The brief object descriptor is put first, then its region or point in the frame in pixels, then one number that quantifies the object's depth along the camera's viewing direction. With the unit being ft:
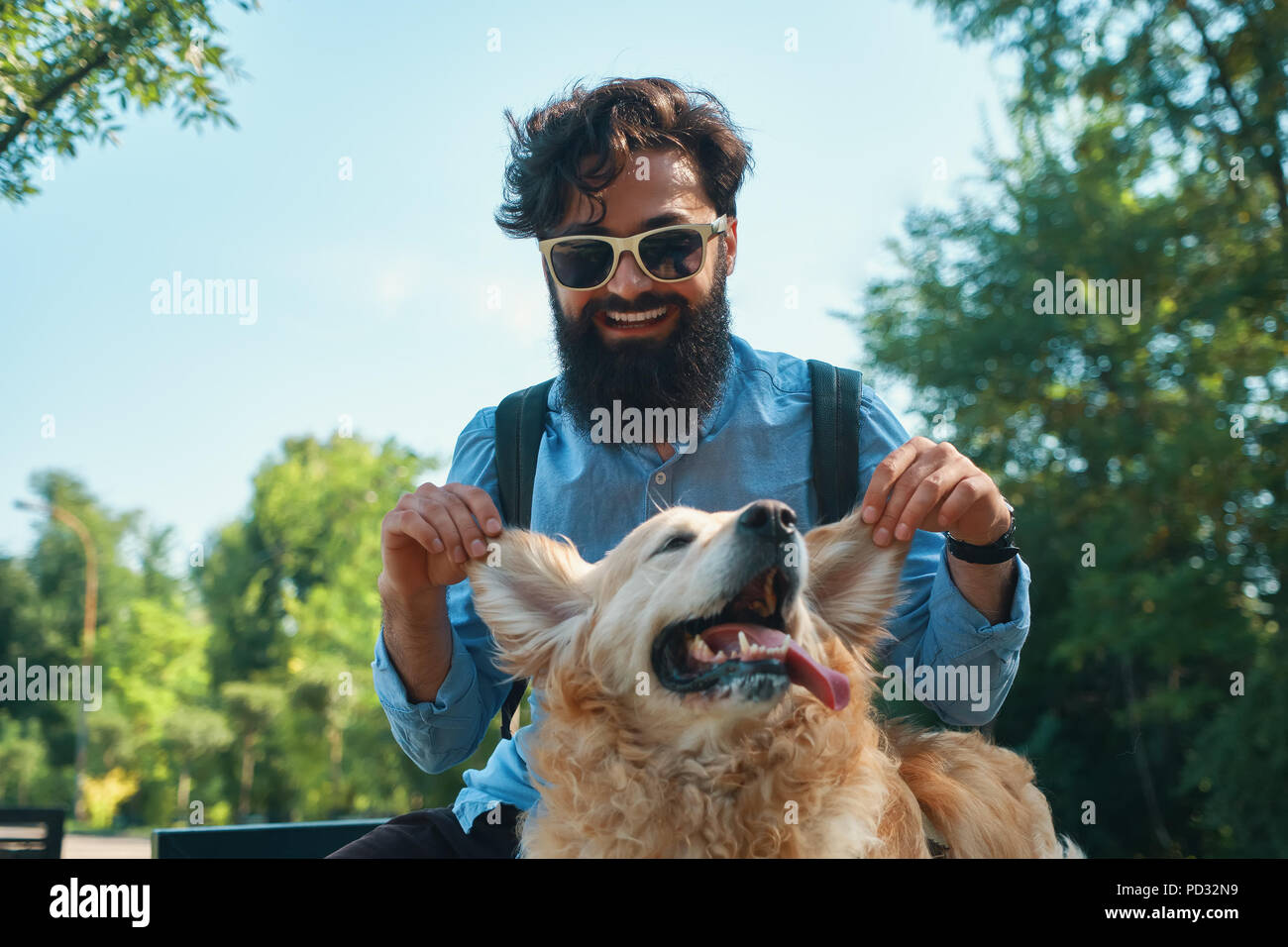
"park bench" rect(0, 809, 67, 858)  10.16
